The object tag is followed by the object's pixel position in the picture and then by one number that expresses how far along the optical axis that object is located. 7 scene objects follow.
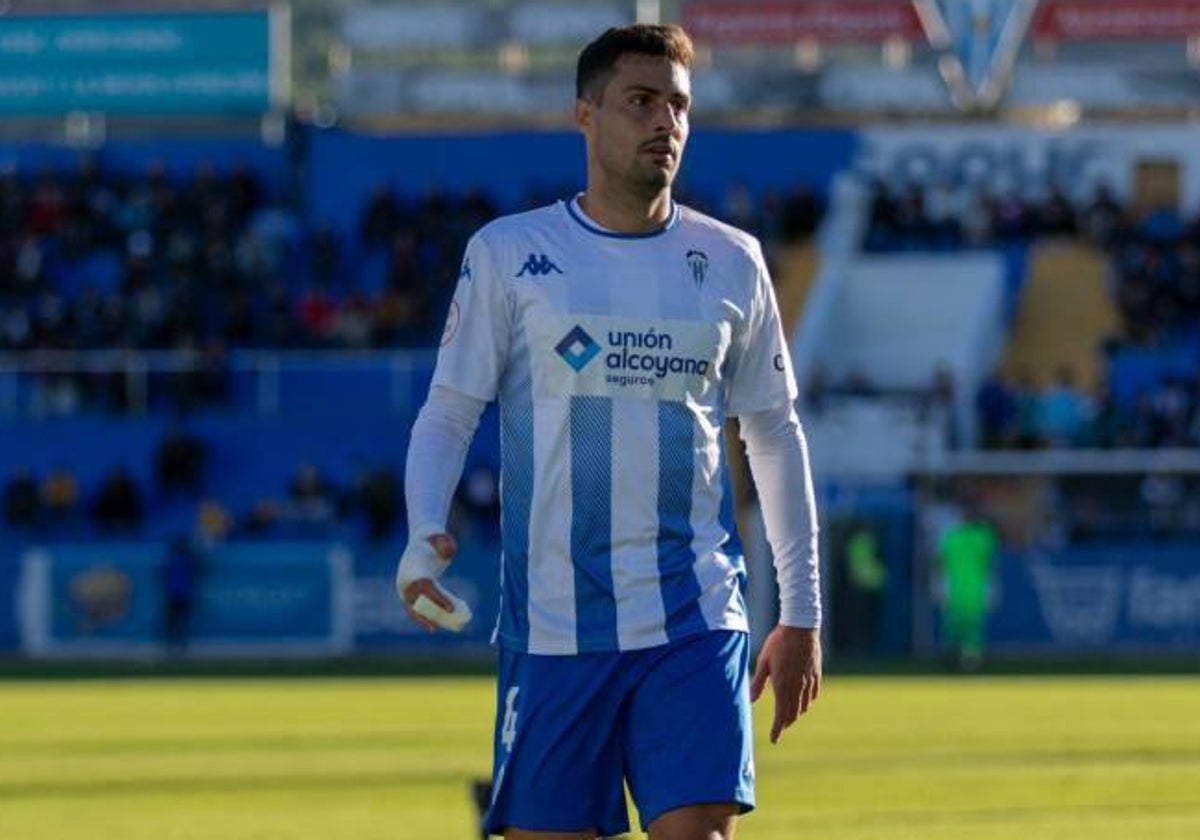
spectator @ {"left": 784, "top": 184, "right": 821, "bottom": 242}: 46.25
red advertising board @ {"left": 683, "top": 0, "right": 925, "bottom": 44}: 49.97
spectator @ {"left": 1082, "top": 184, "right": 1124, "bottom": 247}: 45.12
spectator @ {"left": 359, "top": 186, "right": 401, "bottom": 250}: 45.66
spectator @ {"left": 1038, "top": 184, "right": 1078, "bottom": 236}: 45.94
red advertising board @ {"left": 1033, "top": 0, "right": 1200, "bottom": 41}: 49.75
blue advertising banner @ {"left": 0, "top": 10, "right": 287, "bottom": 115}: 50.41
